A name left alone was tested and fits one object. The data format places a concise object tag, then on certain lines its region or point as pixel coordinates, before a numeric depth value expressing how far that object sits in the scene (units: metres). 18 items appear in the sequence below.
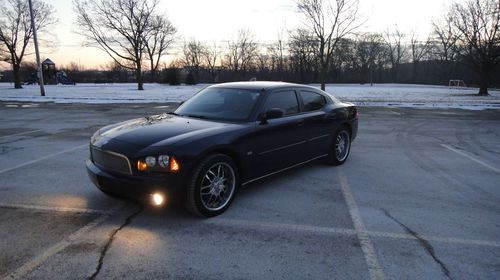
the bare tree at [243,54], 63.62
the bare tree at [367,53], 62.88
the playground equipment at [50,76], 53.72
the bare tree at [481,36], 26.23
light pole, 23.22
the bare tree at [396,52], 68.38
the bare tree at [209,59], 69.12
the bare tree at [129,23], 34.69
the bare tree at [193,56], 68.27
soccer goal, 47.75
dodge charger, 3.64
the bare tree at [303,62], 55.90
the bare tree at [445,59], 55.53
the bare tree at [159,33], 35.97
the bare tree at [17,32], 35.38
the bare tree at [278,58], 60.47
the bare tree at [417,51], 66.44
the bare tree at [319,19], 26.41
